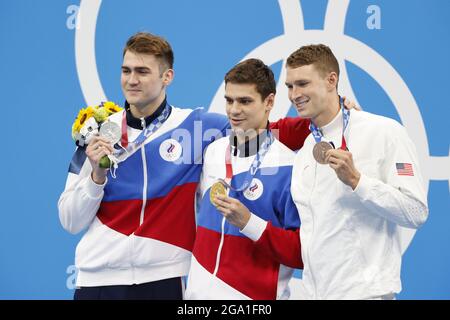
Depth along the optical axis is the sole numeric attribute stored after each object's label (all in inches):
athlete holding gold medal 234.5
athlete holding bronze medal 221.8
